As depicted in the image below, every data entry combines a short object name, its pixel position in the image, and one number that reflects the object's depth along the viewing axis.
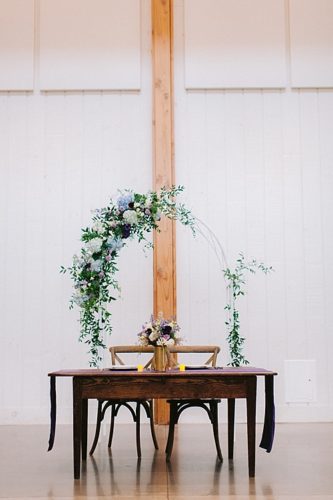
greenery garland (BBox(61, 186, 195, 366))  4.76
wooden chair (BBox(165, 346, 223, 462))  4.69
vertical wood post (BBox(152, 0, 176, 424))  6.68
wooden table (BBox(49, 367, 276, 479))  4.08
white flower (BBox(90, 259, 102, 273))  4.95
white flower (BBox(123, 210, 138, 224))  4.69
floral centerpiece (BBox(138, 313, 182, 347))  4.34
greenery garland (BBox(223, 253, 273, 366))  6.15
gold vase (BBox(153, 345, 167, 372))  4.32
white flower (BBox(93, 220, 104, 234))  4.77
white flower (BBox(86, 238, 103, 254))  4.77
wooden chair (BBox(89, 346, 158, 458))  4.83
